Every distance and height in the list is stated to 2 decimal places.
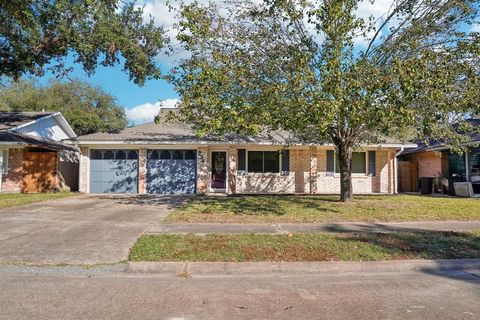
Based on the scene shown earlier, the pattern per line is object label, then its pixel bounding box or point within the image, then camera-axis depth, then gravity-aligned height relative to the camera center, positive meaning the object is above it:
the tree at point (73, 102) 35.32 +7.83
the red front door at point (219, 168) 19.86 +0.57
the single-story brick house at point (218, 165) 19.20 +0.71
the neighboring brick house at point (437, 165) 19.52 +0.79
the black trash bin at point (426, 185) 21.31 -0.32
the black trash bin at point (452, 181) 20.10 -0.10
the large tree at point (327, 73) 9.67 +2.84
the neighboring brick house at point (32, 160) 19.52 +1.01
